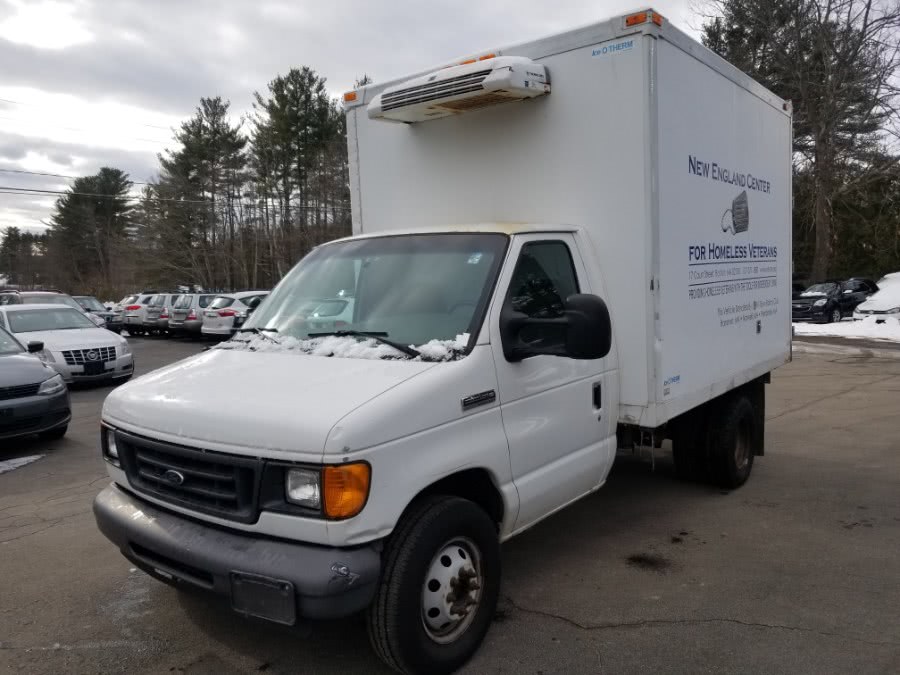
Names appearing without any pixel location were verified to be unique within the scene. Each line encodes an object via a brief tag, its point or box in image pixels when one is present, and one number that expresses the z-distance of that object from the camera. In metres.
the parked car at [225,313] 21.44
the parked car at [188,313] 23.97
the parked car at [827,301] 23.19
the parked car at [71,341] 12.48
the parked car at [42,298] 19.06
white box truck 2.83
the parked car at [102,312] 25.36
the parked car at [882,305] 20.48
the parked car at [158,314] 25.94
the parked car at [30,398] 7.57
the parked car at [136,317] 26.92
